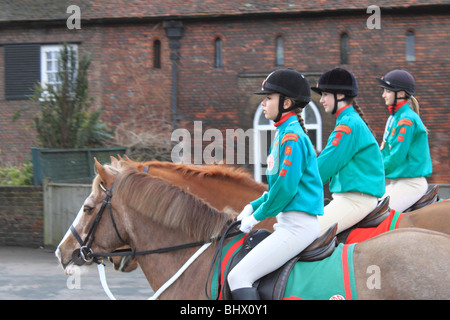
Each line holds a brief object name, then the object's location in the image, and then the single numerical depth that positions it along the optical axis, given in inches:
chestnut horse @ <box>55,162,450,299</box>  297.0
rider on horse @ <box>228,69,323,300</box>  302.0
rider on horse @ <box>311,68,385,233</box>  399.5
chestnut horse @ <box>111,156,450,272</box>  439.8
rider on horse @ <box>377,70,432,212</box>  518.3
